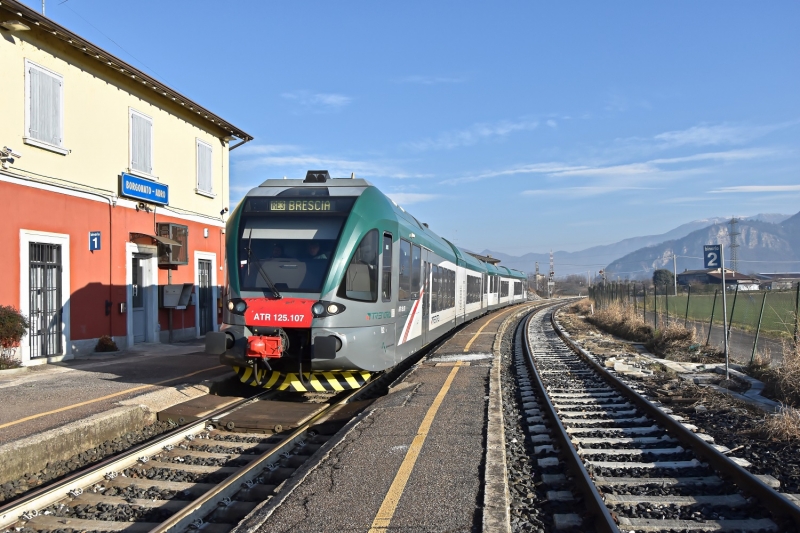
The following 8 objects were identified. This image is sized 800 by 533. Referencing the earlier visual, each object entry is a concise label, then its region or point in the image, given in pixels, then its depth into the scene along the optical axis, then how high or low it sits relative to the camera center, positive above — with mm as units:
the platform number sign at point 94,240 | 14289 +1012
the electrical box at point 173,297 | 17109 -332
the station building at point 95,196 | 12320 +2063
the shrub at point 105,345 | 14414 -1344
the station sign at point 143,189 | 15445 +2424
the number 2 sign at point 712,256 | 12617 +444
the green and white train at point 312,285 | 8734 -31
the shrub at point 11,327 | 11289 -716
